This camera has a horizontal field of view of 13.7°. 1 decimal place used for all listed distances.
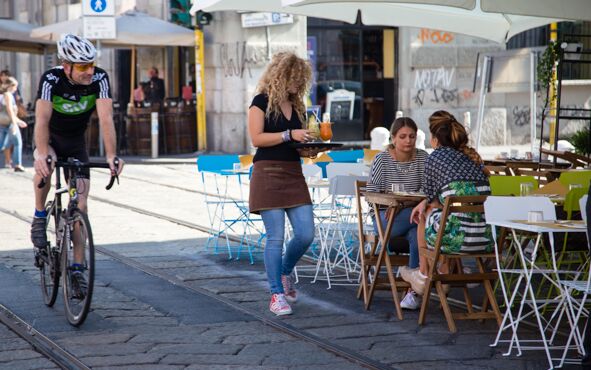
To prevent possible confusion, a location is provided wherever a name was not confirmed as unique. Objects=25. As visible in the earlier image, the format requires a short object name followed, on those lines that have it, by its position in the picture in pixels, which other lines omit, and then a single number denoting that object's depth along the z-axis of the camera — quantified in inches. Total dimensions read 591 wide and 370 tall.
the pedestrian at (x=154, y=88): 2214.1
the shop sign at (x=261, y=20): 2015.3
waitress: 667.5
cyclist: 622.1
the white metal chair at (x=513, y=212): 568.5
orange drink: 685.8
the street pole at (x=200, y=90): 2031.2
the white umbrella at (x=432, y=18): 980.8
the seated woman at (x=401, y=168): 705.3
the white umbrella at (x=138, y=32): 1984.9
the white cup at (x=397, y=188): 695.6
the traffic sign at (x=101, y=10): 1852.9
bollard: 1923.9
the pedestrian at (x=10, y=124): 1643.5
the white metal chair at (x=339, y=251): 748.6
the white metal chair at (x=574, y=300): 530.4
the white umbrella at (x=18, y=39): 2136.0
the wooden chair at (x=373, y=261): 683.4
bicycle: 606.2
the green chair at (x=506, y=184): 721.2
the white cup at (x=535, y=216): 577.0
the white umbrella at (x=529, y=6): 704.7
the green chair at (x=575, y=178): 743.1
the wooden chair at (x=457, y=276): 610.8
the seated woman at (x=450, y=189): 625.4
